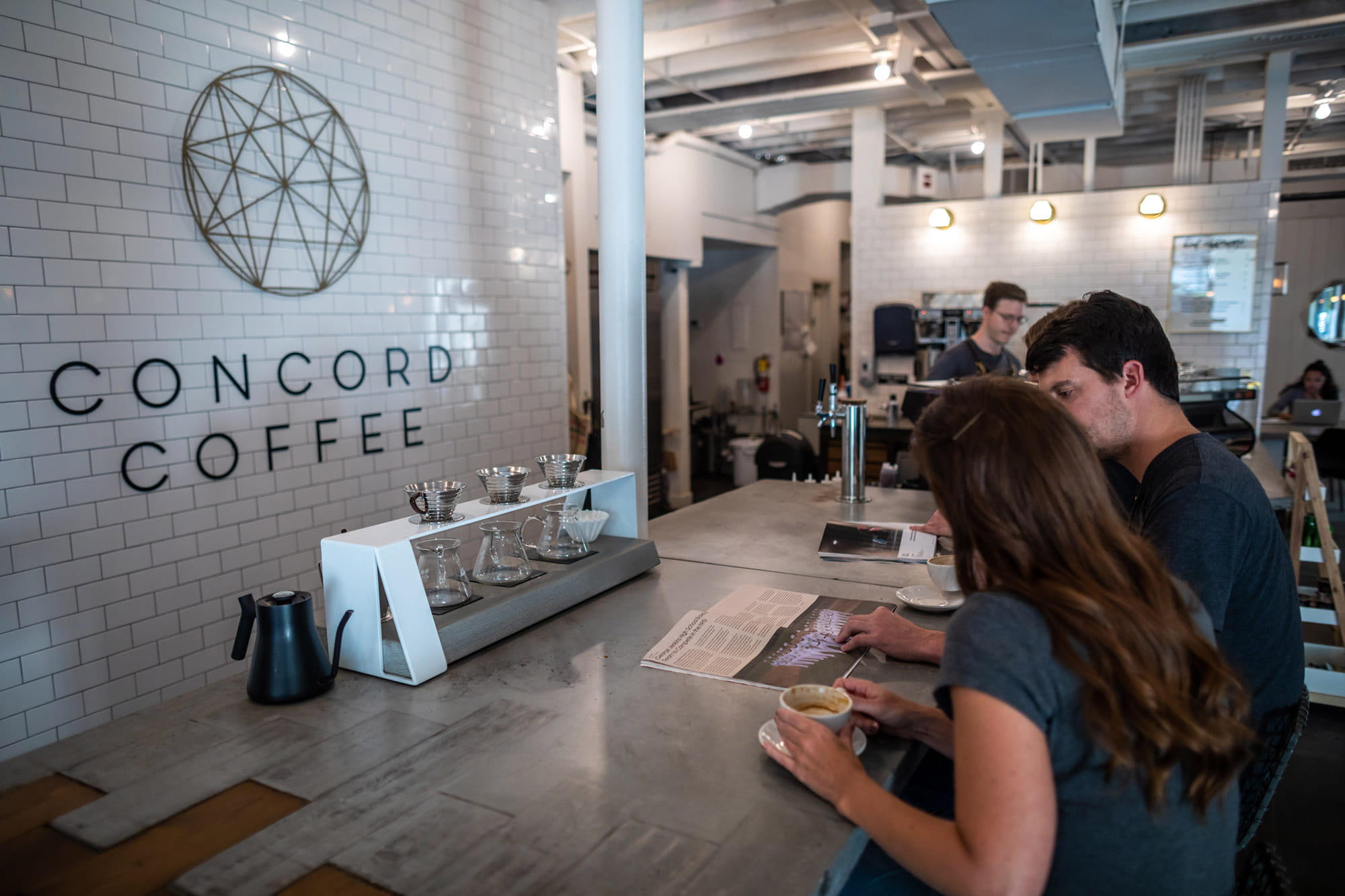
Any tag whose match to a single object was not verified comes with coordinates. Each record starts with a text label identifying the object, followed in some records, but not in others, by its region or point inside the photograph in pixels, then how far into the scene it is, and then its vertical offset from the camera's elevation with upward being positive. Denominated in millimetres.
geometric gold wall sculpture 3115 +596
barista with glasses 5074 -120
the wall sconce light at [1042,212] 7234 +920
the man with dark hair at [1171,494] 1654 -351
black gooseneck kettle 1734 -640
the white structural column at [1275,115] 6461 +1540
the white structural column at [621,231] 3186 +367
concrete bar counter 1229 -759
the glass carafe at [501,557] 2174 -579
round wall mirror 10023 +20
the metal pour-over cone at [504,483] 2205 -395
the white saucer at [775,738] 1514 -732
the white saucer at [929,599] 2293 -749
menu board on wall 6781 +282
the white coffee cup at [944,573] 2309 -676
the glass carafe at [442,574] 1966 -565
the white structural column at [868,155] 7863 +1560
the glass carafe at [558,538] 2443 -597
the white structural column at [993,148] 7547 +1542
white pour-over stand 1805 -613
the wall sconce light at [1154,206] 6898 +916
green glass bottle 5250 -1372
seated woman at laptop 8164 -701
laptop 7141 -804
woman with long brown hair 1144 -514
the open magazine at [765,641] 1911 -762
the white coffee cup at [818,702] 1527 -681
